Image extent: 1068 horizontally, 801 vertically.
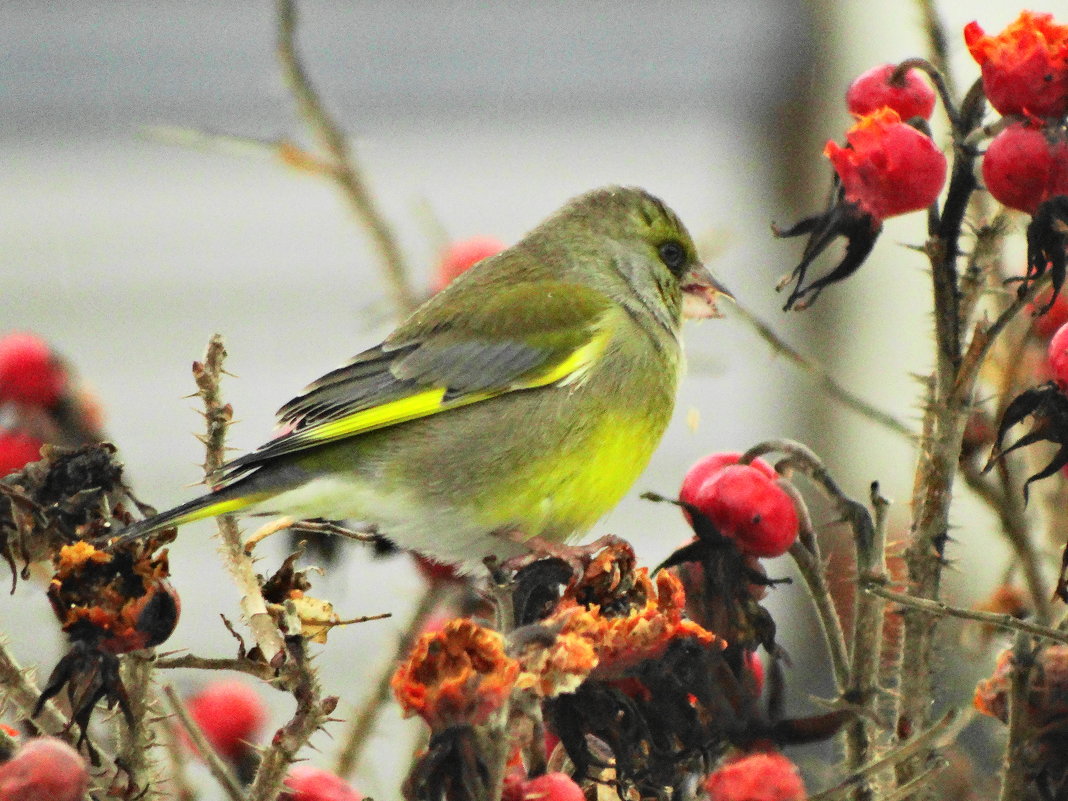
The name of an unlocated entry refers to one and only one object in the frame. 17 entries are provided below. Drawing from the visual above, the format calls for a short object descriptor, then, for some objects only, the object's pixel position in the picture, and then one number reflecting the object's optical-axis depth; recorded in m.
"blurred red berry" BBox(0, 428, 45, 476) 4.56
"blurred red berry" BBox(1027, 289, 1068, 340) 4.54
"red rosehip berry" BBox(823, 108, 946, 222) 4.45
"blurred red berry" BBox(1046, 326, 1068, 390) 4.44
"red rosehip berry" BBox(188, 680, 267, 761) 4.60
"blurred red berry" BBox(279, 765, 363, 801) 4.45
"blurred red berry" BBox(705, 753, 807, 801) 4.39
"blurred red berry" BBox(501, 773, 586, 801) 4.41
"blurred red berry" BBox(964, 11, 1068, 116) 4.44
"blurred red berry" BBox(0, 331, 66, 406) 4.58
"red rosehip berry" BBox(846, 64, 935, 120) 4.48
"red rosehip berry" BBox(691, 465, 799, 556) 4.46
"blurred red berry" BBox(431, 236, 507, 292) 4.72
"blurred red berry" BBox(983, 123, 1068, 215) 4.44
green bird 4.61
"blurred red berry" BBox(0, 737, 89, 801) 4.38
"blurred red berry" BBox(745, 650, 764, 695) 4.45
